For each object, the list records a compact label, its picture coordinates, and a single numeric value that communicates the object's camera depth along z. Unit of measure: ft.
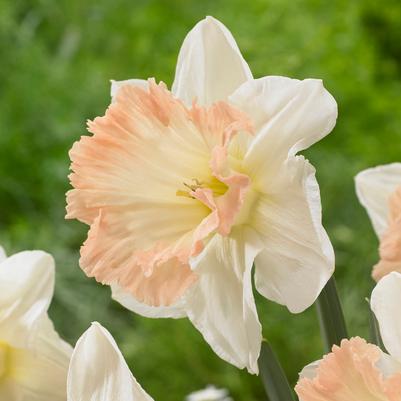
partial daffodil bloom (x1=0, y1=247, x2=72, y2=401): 2.11
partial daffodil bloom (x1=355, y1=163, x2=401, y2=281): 2.18
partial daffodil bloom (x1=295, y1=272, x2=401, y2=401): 1.86
